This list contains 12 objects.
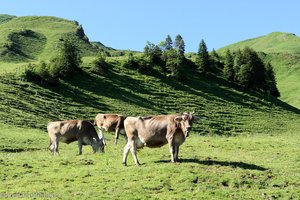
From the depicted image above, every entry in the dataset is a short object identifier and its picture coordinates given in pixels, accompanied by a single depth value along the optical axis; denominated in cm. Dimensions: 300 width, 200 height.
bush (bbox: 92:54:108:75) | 8412
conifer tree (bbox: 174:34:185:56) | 11415
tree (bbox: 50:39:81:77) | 7304
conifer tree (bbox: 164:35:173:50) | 11025
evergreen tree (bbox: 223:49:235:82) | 10059
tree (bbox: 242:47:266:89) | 9700
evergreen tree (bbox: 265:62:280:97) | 10070
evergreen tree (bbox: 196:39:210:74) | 10090
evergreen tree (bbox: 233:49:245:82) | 10006
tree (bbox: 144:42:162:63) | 9846
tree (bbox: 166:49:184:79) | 9212
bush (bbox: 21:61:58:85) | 6881
